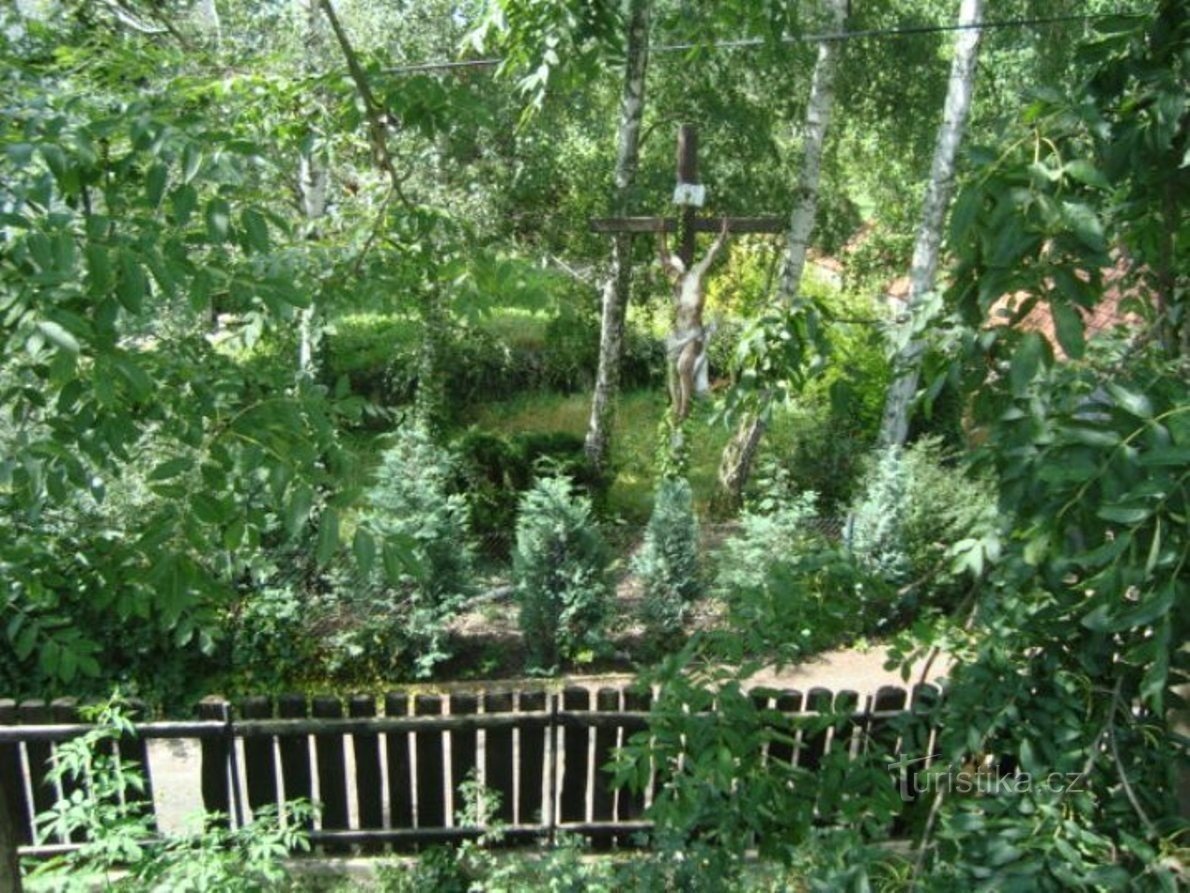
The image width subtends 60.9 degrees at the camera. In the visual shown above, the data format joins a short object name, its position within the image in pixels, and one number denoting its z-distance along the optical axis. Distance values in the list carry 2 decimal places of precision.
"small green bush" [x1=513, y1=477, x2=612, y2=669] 6.03
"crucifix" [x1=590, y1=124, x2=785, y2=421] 6.84
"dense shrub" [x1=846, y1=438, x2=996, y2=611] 6.70
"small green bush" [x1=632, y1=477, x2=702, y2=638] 6.27
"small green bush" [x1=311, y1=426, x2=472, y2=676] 5.84
